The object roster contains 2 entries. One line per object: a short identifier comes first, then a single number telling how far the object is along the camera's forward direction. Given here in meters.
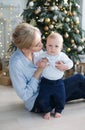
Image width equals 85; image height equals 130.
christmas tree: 3.53
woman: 2.46
